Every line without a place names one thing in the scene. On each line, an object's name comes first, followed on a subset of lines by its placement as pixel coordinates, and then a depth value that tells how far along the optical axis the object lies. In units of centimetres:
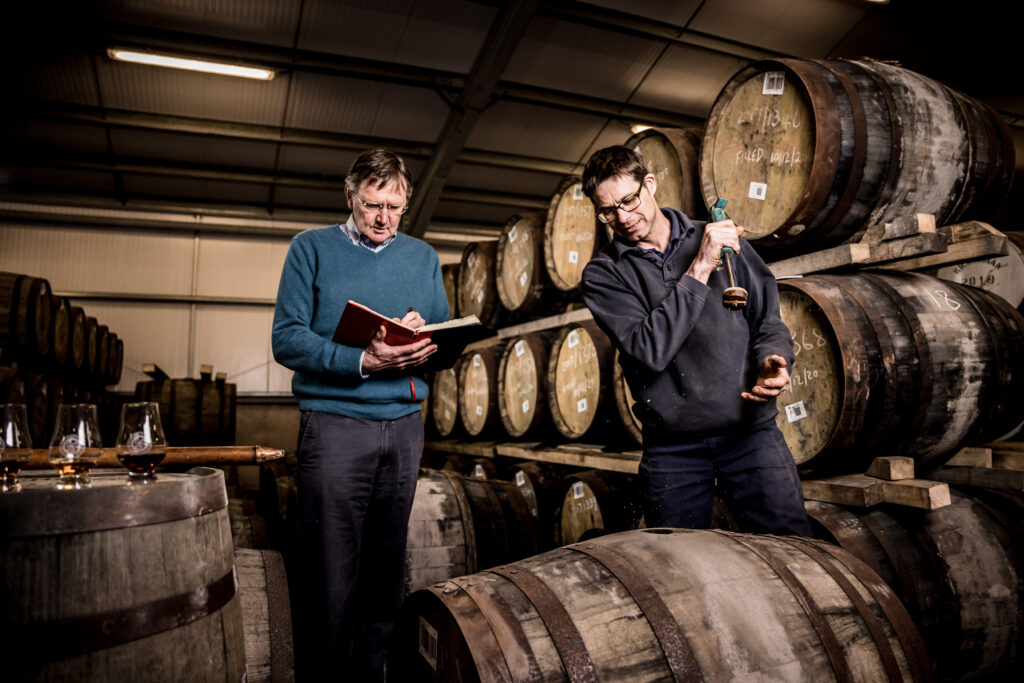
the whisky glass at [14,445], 142
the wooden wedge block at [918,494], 222
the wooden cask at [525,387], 427
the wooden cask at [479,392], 491
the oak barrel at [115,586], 101
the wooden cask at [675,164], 322
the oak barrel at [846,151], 254
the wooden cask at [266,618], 201
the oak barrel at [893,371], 233
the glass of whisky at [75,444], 143
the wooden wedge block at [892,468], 236
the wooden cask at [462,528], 288
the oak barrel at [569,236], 398
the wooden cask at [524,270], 459
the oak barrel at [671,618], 135
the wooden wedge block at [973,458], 267
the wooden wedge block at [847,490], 229
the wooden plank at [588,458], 330
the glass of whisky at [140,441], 145
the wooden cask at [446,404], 574
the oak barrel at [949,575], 218
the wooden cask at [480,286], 536
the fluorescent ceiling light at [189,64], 705
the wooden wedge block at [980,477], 269
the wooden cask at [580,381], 363
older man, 211
